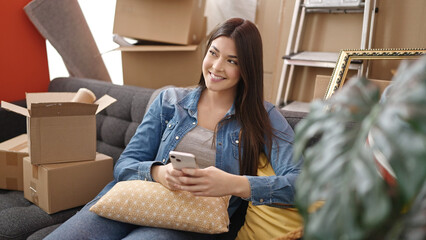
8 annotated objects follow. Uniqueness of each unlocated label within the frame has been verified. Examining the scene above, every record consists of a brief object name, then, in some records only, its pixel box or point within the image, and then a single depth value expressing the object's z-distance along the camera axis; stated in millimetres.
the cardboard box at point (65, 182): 1569
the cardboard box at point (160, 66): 2521
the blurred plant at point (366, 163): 442
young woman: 1203
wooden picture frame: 1518
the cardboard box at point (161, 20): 2361
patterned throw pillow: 1161
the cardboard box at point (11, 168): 1811
